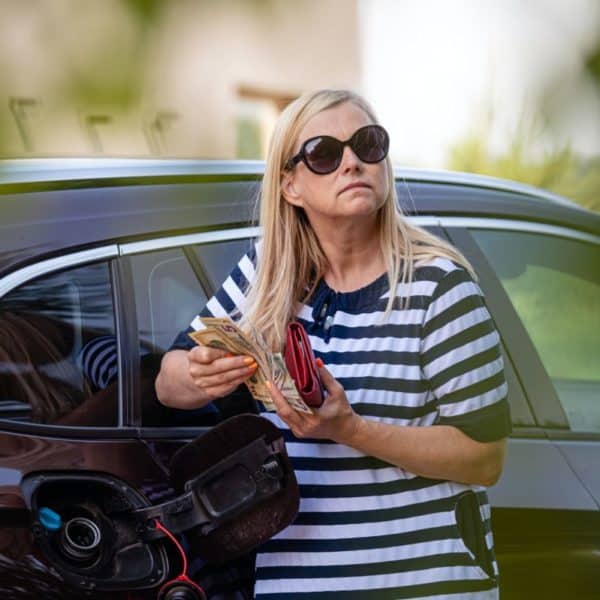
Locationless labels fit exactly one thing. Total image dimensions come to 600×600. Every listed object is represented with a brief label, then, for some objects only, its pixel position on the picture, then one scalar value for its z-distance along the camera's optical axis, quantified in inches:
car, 183.7
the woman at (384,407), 183.7
